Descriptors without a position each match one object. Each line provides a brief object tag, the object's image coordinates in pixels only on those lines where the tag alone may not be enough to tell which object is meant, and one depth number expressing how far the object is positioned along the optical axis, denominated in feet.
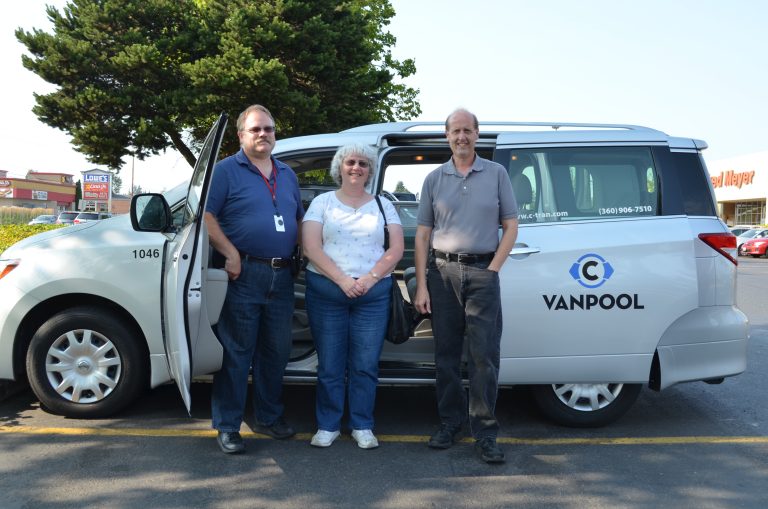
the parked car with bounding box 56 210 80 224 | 128.36
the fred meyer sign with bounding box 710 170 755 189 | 144.05
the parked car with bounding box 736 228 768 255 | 98.27
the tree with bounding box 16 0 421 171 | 69.77
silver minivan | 13.47
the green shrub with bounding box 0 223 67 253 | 36.13
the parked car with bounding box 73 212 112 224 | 118.75
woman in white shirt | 12.85
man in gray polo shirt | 12.65
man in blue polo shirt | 12.69
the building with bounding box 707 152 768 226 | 139.33
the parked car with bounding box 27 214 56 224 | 131.56
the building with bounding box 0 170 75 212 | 258.37
